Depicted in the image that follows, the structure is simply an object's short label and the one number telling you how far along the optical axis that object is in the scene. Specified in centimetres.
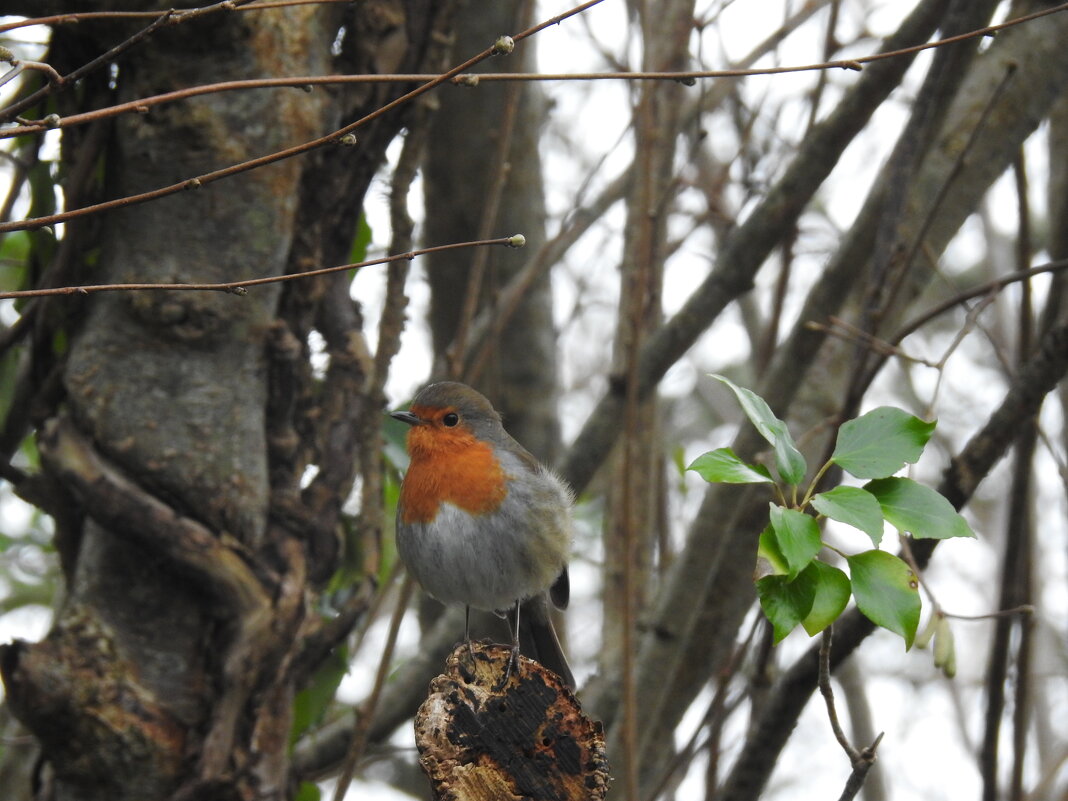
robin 601
